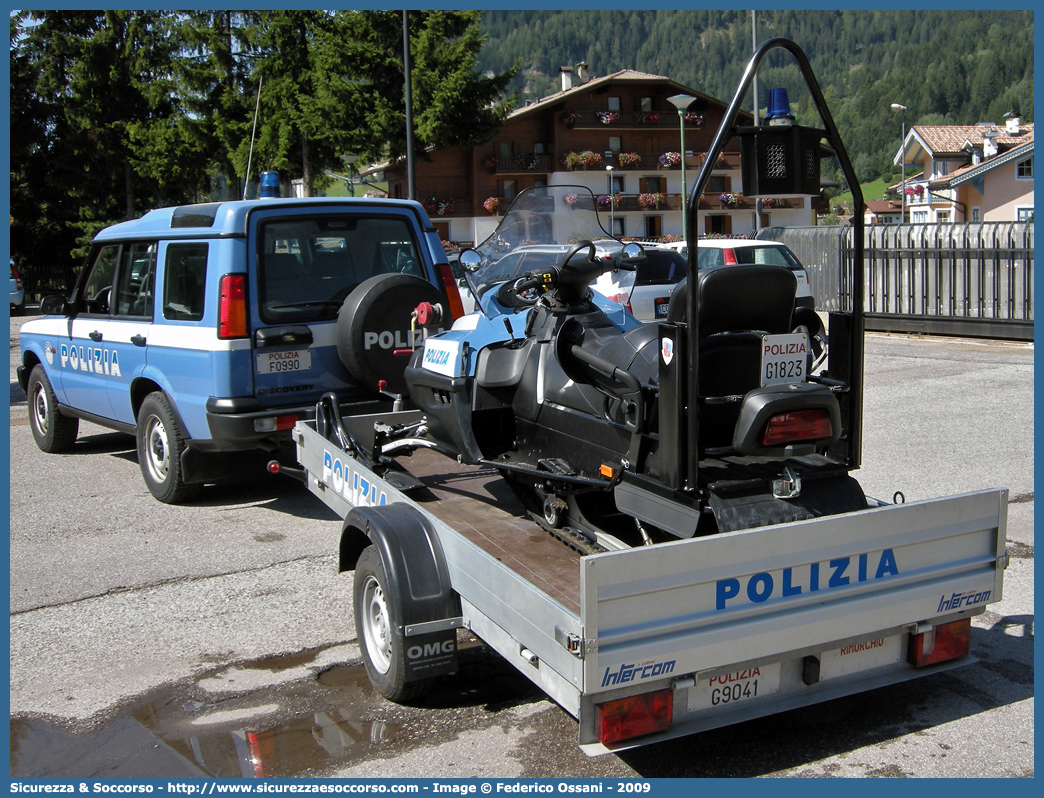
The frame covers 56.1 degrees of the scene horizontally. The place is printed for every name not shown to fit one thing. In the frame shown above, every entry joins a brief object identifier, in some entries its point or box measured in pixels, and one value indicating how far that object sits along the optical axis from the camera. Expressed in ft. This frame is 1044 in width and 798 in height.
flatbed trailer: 10.08
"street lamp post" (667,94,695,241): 71.33
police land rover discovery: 20.56
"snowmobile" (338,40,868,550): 11.70
